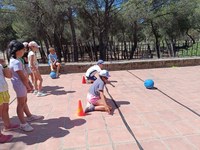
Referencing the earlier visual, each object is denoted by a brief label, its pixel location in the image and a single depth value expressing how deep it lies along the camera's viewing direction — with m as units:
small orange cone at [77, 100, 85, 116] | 2.81
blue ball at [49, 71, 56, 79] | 5.38
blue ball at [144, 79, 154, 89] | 3.94
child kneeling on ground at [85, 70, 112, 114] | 2.88
